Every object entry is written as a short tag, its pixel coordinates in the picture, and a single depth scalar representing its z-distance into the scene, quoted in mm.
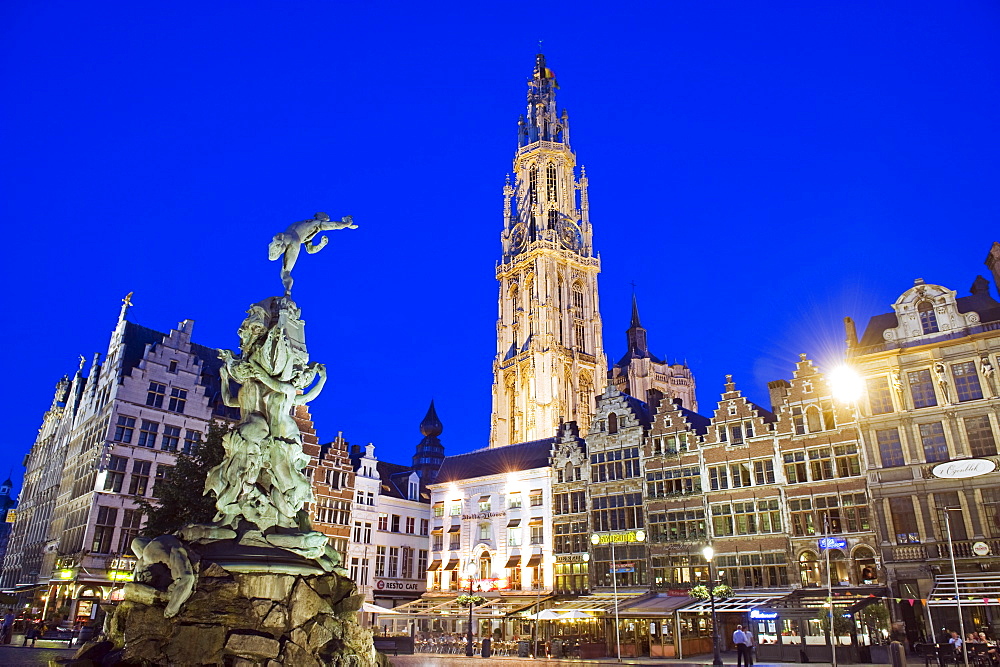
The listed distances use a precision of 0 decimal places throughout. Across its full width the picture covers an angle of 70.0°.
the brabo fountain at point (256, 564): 12266
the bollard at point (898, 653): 18359
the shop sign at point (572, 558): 42922
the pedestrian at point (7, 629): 28172
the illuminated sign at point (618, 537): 41250
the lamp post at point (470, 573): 33656
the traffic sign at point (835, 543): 33375
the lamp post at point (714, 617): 22152
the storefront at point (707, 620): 32219
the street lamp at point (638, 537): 32213
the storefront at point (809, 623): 27969
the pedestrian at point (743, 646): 20891
